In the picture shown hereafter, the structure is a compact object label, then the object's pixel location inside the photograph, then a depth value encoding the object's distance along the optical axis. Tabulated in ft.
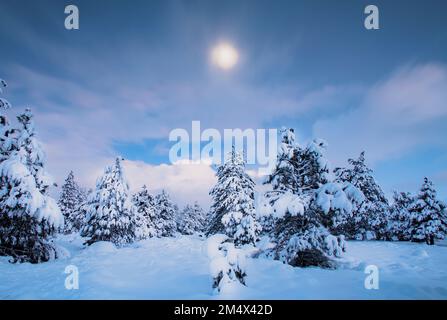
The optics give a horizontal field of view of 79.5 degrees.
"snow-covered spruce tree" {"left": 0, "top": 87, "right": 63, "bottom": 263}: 37.99
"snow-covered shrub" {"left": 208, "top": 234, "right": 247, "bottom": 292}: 19.66
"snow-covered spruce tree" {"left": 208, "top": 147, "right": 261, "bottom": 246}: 74.28
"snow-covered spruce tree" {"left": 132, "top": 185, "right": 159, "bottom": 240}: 119.65
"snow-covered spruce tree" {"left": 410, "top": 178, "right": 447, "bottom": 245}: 73.72
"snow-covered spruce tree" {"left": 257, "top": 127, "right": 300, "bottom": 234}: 36.32
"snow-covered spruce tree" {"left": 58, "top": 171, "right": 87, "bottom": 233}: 146.10
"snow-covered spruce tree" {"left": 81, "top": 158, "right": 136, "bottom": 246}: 68.13
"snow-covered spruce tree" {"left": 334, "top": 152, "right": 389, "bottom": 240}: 92.12
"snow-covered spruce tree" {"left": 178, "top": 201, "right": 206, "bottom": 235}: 179.42
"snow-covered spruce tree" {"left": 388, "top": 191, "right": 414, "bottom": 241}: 81.01
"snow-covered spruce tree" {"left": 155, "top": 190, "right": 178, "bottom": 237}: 137.80
